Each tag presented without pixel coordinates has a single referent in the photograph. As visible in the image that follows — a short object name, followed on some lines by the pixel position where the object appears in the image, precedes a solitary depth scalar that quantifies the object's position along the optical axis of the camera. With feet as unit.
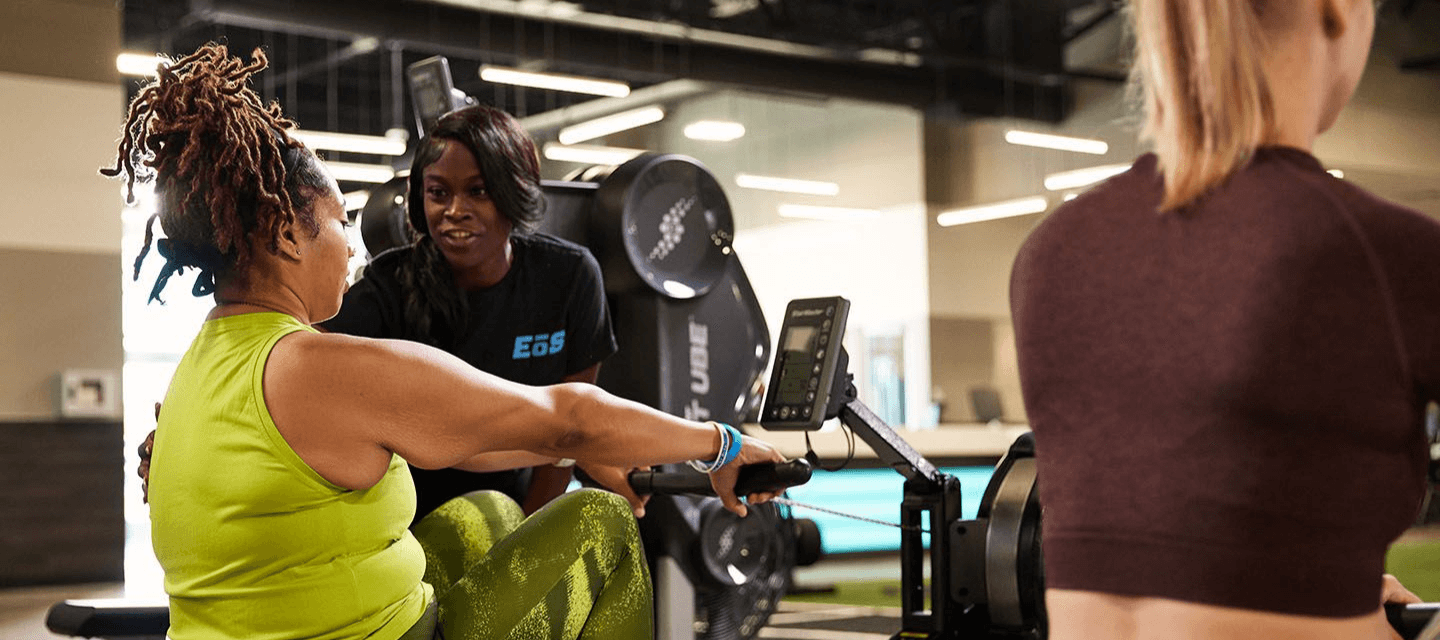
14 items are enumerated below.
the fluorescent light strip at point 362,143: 30.86
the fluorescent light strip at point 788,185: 35.65
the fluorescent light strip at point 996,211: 38.45
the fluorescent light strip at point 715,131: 34.78
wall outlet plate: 22.54
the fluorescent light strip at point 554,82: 31.12
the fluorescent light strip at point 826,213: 36.17
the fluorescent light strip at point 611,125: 32.42
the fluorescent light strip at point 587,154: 31.83
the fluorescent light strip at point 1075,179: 37.19
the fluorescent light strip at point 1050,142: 38.06
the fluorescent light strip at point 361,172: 30.40
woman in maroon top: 3.22
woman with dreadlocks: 4.90
